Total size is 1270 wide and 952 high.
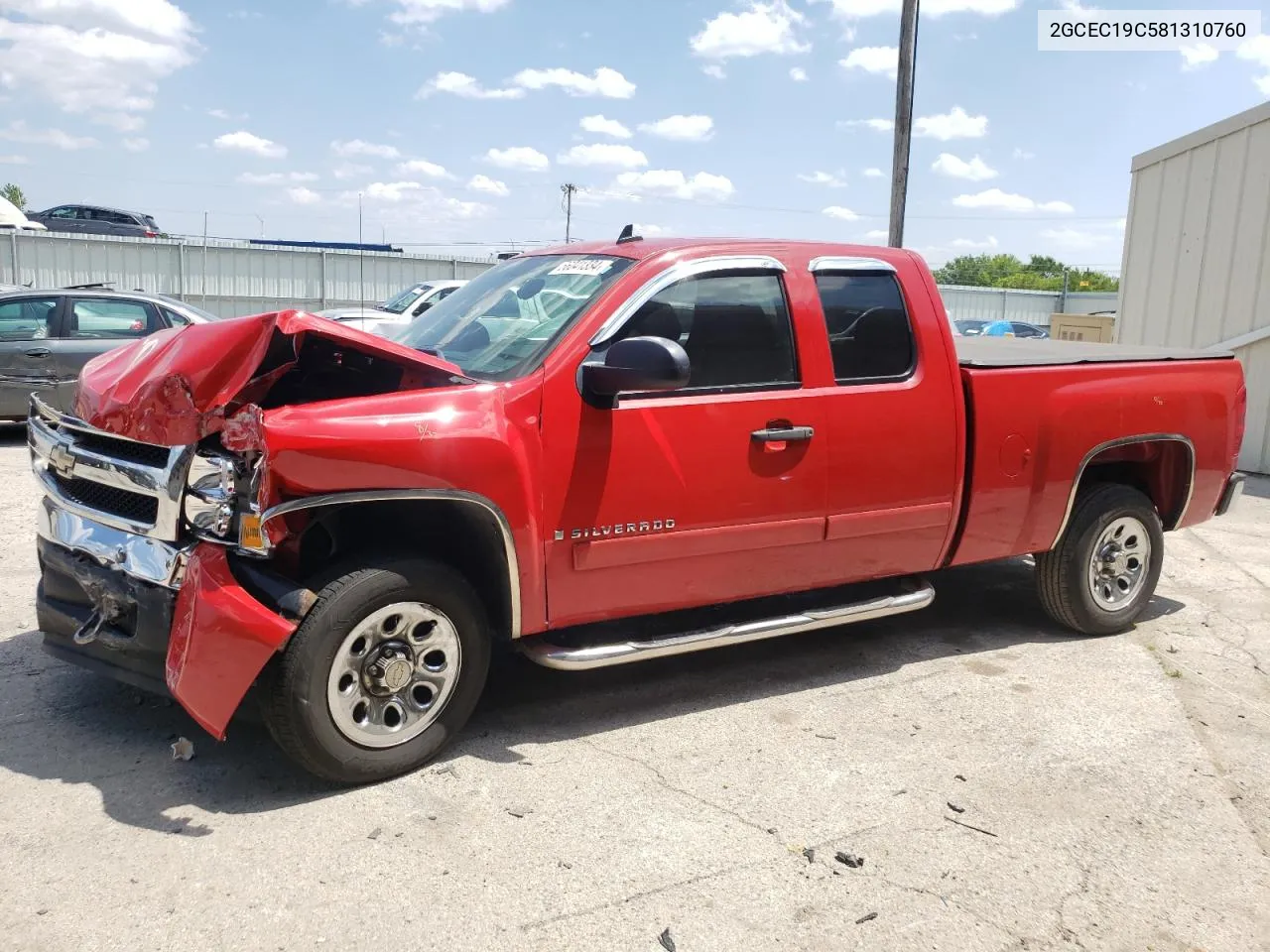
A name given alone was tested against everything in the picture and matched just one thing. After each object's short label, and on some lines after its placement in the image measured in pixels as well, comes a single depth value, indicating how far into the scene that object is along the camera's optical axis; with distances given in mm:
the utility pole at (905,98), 13938
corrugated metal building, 11055
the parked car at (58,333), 10398
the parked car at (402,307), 14122
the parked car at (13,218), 29375
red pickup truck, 3297
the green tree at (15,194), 82138
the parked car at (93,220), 33906
